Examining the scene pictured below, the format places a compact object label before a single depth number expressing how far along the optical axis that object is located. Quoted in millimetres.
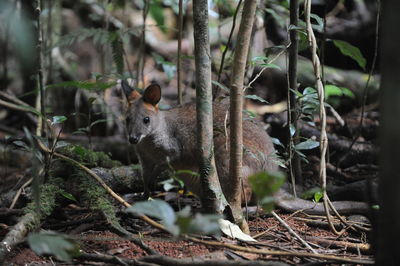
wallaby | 10102
